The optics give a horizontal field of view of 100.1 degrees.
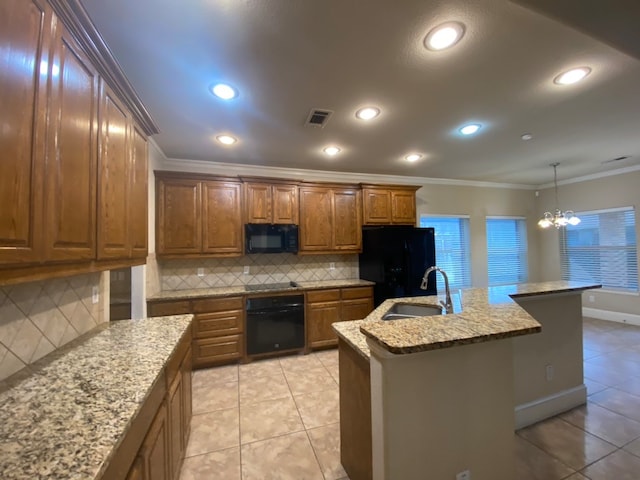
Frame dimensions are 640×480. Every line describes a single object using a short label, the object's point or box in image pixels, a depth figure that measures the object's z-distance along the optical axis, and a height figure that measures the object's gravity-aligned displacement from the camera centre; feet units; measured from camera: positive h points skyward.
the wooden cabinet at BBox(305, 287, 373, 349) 11.71 -2.80
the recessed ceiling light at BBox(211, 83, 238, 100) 6.55 +3.99
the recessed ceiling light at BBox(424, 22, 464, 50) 4.87 +3.97
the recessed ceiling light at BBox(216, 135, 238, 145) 9.44 +3.99
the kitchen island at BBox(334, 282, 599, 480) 3.56 -2.19
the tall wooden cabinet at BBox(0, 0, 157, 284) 2.72 +1.40
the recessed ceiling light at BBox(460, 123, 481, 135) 8.99 +4.01
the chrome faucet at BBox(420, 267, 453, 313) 5.55 -1.17
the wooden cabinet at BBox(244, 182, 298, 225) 11.71 +2.06
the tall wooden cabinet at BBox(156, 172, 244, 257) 10.66 +1.41
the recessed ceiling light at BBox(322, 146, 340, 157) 10.77 +3.99
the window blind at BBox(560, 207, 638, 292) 14.80 -0.41
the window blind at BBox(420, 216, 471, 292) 16.31 -0.12
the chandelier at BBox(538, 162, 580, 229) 13.06 +1.13
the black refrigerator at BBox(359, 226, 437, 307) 12.29 -0.67
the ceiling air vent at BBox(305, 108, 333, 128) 7.81 +3.96
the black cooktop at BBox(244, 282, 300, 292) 11.43 -1.70
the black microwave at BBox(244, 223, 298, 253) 11.60 +0.47
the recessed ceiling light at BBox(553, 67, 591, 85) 6.23 +4.01
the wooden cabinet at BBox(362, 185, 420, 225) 13.53 +2.16
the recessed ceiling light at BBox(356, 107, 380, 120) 7.73 +3.98
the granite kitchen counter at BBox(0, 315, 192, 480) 2.32 -1.78
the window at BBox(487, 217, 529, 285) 17.63 -0.43
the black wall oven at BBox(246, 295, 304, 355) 10.81 -3.10
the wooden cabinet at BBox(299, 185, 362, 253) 12.62 +1.35
